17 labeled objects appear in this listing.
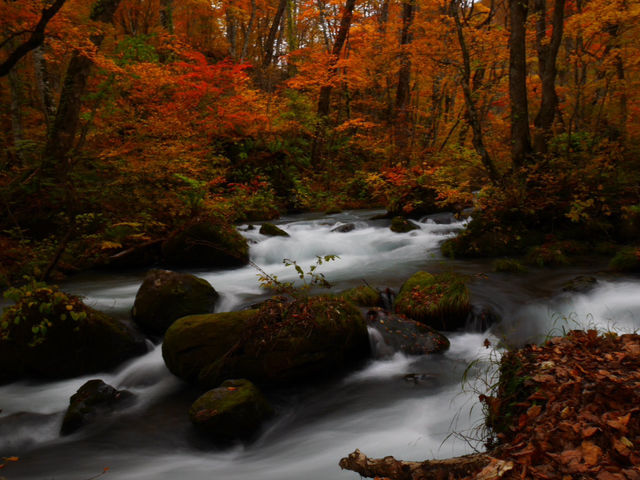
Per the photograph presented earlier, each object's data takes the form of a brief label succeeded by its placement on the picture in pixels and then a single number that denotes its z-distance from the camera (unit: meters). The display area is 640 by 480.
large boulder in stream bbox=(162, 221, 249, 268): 8.95
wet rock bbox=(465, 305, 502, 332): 6.15
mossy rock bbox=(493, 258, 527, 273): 8.29
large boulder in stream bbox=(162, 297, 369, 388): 4.77
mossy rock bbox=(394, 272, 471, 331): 6.09
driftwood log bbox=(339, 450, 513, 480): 2.17
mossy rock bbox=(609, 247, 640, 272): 7.44
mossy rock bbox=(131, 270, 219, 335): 6.08
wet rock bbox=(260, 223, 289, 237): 11.13
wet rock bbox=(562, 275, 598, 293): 6.82
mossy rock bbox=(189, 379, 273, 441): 4.04
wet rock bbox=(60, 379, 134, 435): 4.37
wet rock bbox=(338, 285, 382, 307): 6.64
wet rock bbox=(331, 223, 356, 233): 12.15
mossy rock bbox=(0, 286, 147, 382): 4.96
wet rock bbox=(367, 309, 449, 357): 5.41
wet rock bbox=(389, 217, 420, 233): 11.62
